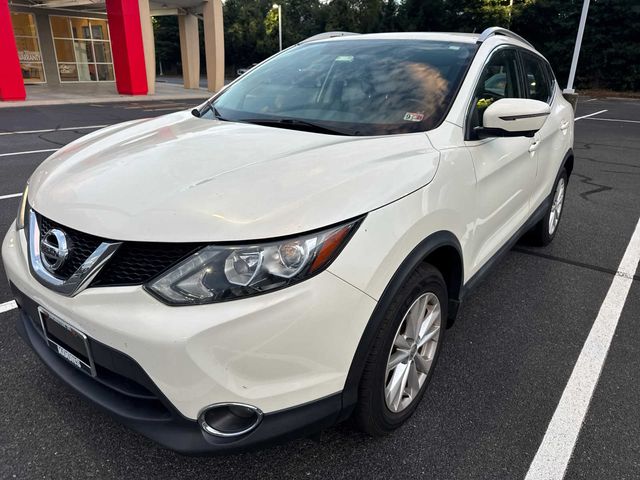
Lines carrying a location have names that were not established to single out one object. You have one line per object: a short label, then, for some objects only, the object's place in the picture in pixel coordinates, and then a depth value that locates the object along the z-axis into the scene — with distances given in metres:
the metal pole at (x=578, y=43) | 18.25
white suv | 1.50
